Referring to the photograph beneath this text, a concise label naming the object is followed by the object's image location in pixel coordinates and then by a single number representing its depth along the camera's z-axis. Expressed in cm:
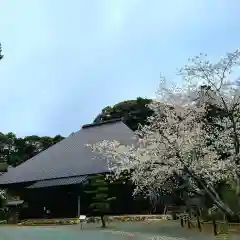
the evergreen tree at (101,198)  1358
